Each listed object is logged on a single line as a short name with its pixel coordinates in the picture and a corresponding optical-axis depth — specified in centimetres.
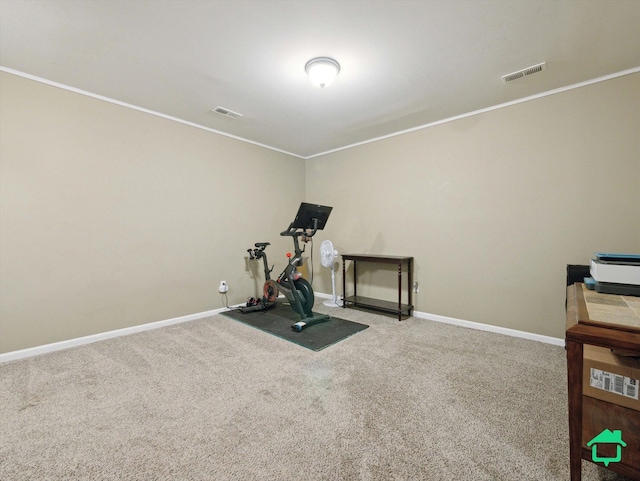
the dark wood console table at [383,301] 354
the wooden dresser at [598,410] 102
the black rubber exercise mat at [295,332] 288
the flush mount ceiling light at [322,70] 229
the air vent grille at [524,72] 237
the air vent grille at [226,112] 324
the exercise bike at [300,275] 332
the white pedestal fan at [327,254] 408
